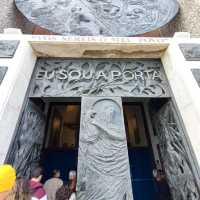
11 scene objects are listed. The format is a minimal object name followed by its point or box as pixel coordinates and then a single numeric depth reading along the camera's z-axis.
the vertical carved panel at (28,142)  3.18
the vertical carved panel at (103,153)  2.90
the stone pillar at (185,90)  3.06
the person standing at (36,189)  2.30
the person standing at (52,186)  3.00
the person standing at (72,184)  2.87
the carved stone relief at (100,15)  4.82
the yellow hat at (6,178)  1.18
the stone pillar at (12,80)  2.95
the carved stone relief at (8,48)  3.71
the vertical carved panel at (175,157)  3.10
